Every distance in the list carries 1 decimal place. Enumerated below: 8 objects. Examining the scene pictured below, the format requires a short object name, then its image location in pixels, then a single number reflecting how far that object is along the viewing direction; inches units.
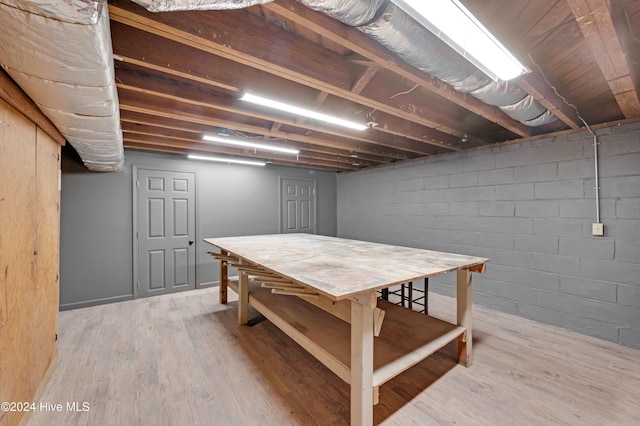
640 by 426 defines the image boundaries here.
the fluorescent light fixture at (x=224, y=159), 162.1
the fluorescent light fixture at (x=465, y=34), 39.2
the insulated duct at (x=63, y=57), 32.0
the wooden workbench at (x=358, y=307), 57.1
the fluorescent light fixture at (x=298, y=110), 77.0
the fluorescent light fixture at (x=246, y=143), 122.9
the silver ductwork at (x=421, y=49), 43.1
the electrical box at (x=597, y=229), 106.1
